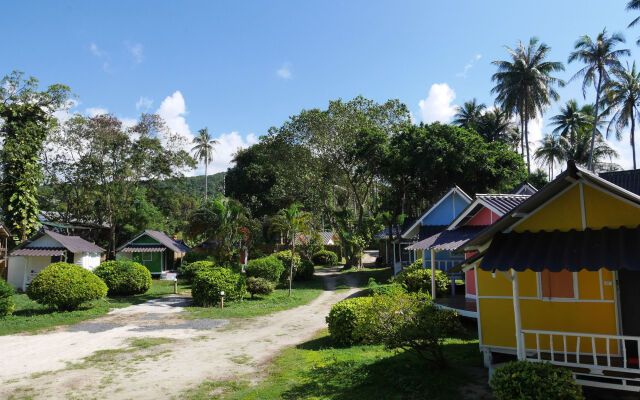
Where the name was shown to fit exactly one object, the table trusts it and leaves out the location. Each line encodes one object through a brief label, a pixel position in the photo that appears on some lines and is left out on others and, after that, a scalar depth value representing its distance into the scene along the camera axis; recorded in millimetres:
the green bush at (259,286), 24125
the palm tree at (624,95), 34719
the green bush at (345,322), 12672
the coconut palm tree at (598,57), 34375
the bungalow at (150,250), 36344
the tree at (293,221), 26094
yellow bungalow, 6539
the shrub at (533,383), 6027
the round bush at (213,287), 21547
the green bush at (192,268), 30544
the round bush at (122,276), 24656
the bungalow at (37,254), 27688
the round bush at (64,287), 18625
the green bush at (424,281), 17484
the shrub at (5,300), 17369
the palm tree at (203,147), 68875
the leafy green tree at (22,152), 29141
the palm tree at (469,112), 49469
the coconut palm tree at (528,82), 38281
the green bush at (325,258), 49125
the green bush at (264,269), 26594
